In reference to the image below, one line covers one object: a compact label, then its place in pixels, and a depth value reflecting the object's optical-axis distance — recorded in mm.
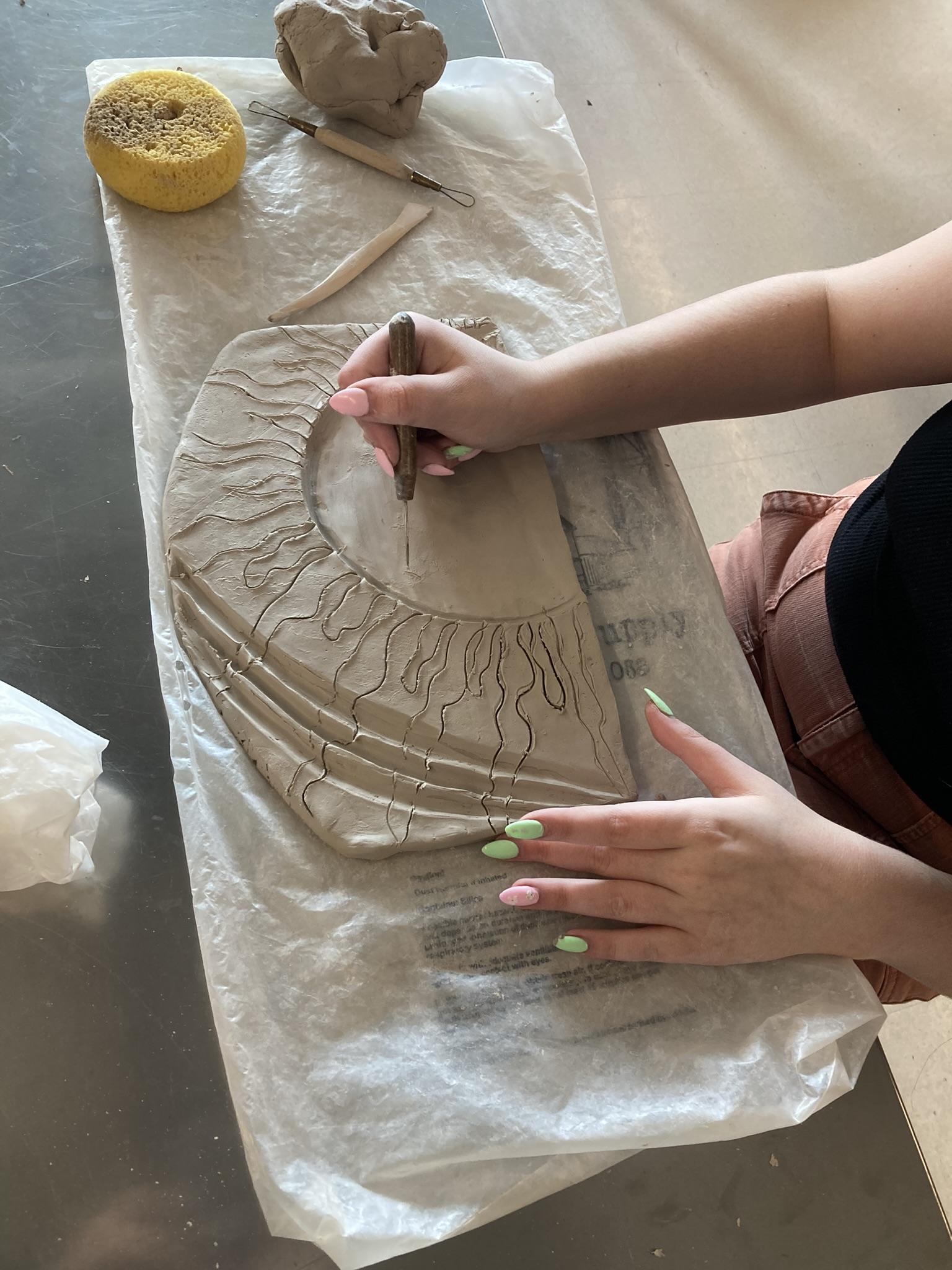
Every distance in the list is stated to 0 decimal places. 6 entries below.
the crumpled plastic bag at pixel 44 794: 697
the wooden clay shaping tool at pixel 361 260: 950
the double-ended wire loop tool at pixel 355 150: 1029
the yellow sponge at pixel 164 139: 912
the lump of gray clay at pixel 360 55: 971
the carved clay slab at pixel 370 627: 717
